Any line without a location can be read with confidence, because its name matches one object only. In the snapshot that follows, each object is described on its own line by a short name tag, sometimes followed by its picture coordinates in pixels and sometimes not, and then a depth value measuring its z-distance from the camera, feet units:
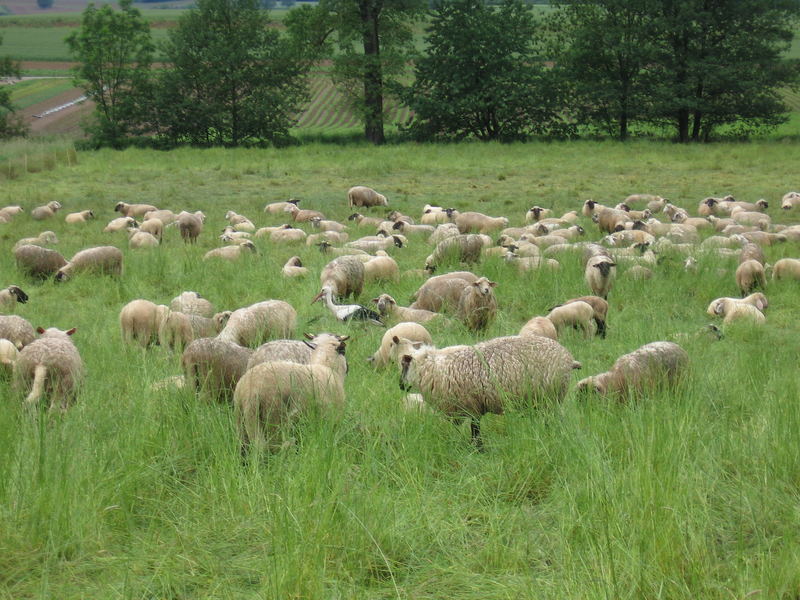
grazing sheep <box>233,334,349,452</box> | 30.17
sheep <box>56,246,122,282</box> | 70.54
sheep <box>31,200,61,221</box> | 104.12
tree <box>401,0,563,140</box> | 220.02
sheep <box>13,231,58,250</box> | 84.78
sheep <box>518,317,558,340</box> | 48.34
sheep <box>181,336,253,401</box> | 36.94
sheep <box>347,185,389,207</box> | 117.50
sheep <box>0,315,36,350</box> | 44.52
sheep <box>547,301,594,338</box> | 52.60
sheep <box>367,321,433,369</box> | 44.09
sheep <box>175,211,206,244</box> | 92.17
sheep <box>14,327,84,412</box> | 36.04
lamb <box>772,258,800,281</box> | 66.33
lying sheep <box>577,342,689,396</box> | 36.22
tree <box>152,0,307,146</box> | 233.14
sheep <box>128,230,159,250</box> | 84.83
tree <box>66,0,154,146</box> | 236.22
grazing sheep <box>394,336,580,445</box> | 33.09
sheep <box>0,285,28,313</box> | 58.03
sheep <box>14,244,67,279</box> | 71.41
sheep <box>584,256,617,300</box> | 59.62
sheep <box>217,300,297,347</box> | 47.60
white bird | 53.85
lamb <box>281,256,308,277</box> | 69.15
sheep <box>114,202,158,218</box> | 107.65
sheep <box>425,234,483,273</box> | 71.51
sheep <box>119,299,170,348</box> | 51.49
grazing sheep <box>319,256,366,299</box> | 61.98
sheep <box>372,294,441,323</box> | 55.21
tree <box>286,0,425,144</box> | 218.79
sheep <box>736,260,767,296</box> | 63.00
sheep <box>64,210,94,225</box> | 102.68
